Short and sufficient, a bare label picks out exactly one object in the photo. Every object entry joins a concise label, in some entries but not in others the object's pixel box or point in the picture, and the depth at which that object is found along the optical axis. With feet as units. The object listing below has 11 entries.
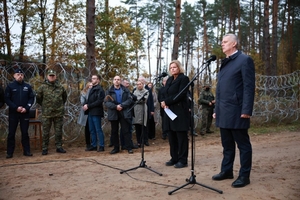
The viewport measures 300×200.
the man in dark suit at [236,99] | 12.79
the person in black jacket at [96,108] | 23.85
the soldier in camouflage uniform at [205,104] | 32.72
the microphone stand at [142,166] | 16.28
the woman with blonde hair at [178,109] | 16.72
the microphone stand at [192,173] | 12.92
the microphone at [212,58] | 12.85
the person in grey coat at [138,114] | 25.68
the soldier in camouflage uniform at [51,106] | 22.86
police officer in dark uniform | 21.62
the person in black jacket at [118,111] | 22.56
